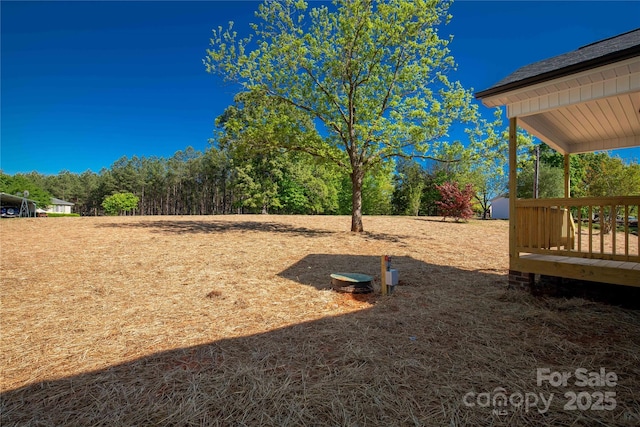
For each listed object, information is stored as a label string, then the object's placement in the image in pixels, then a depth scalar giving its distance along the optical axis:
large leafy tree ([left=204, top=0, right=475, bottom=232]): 10.30
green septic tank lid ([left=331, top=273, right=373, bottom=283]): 5.15
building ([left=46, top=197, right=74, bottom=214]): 53.03
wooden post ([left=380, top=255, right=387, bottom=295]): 4.94
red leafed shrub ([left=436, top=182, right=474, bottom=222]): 17.97
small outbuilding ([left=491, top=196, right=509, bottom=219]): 43.31
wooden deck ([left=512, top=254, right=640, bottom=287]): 3.95
